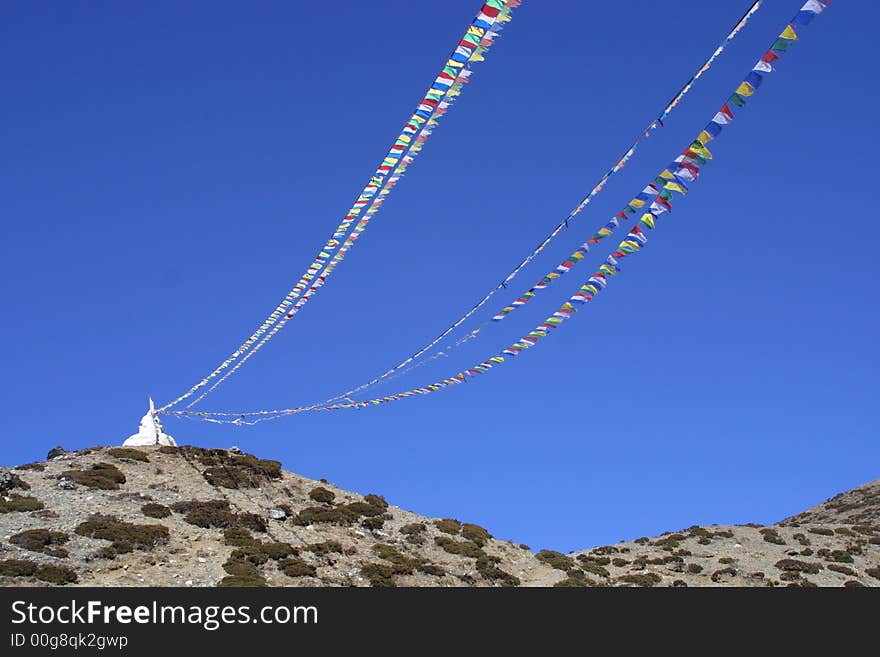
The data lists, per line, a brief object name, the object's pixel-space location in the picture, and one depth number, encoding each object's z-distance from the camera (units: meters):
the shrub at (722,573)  35.97
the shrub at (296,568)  28.81
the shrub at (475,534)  37.16
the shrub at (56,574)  25.42
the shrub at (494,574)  32.91
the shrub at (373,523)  36.11
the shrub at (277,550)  30.09
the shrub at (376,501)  38.95
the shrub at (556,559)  36.78
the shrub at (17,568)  25.45
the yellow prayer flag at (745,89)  13.28
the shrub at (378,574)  29.47
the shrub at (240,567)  27.43
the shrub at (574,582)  32.91
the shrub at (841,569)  38.19
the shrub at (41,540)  27.59
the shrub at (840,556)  40.09
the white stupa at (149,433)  42.19
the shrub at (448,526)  37.78
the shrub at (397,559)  31.19
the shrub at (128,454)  39.03
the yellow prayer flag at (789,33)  12.14
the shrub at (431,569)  31.66
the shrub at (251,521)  32.94
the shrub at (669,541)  42.88
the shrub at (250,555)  28.92
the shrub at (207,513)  32.38
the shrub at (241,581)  26.05
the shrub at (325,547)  31.62
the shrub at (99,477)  35.16
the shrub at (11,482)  33.44
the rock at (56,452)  40.66
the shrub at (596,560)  39.97
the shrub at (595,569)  36.81
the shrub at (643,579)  34.75
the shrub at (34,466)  37.28
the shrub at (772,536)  43.91
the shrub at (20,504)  31.17
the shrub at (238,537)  30.77
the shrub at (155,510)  32.31
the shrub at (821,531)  46.69
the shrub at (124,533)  28.81
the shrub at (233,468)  38.47
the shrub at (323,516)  35.34
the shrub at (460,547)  34.88
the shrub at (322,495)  38.56
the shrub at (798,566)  37.50
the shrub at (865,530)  47.25
